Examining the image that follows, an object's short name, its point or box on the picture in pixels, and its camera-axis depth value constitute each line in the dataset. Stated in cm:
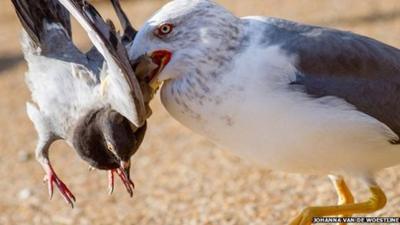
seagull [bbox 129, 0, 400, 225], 937
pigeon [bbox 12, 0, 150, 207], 936
